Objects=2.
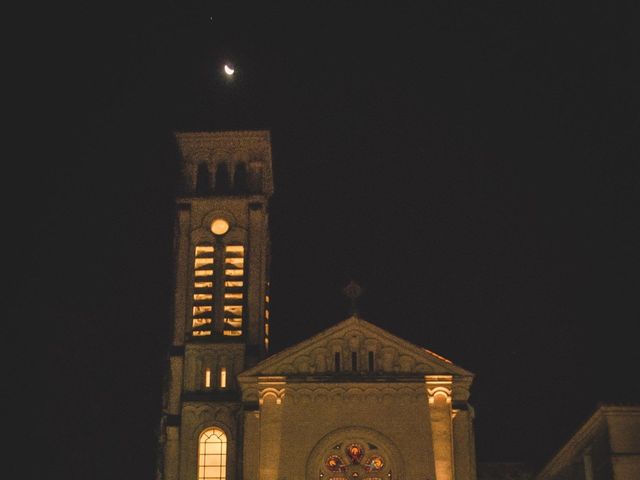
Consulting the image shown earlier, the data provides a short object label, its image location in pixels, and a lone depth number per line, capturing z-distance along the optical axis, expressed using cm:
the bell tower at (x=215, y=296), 4169
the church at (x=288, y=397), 3734
